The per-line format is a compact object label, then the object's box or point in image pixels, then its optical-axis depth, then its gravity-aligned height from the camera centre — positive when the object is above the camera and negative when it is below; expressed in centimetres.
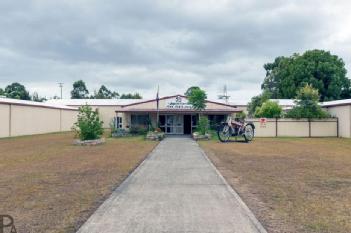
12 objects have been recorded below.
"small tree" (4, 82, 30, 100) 7286 +691
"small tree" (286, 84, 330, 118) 3522 +148
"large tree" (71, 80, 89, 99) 9596 +896
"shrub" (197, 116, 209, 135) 3095 -24
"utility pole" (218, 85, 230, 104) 6627 +470
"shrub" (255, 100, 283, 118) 3721 +127
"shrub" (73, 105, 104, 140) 2456 -9
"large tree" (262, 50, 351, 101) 5559 +731
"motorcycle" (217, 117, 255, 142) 2764 -53
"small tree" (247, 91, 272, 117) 4870 +277
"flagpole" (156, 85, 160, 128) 3708 +115
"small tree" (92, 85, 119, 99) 8918 +758
